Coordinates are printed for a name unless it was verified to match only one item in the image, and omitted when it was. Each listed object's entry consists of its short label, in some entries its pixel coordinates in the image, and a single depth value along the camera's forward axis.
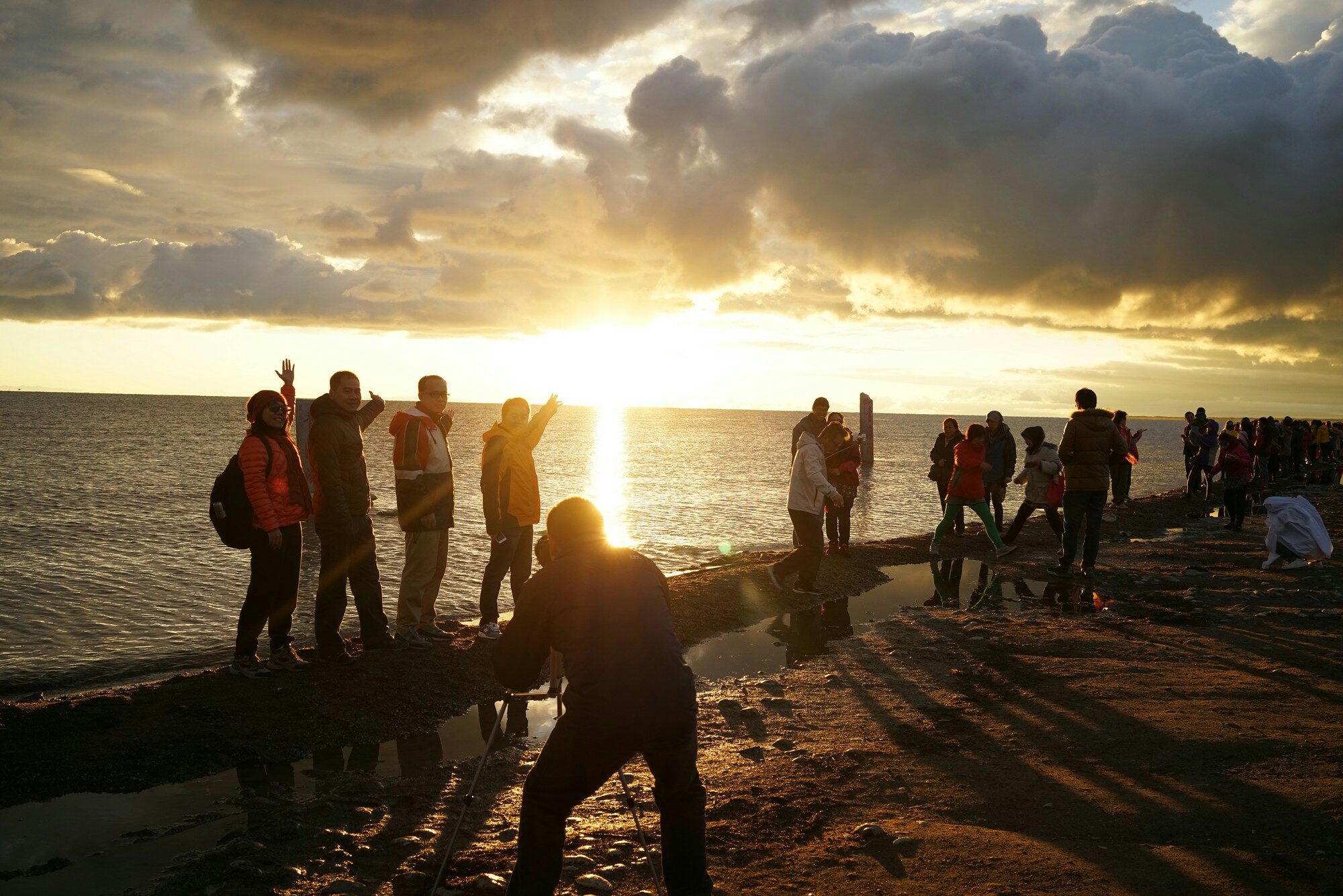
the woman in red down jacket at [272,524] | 6.28
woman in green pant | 12.65
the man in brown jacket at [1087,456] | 10.72
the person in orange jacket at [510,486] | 7.77
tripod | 3.76
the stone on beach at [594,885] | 3.94
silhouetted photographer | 3.13
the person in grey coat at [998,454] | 14.39
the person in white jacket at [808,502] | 10.06
